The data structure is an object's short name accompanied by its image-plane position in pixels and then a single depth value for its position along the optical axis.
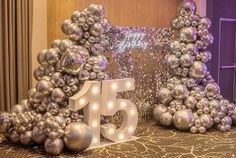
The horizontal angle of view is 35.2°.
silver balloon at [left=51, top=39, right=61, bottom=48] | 3.67
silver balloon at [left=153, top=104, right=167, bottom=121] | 4.39
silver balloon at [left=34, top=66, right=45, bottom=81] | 3.70
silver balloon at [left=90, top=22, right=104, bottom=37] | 3.68
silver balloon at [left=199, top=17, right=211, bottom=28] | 4.44
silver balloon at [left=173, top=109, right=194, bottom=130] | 4.14
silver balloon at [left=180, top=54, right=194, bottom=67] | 4.32
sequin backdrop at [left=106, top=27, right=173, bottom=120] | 4.29
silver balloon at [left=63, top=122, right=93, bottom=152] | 3.26
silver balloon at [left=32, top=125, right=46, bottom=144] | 3.35
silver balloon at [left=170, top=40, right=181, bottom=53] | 4.43
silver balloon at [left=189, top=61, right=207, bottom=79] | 4.34
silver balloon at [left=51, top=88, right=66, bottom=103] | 3.46
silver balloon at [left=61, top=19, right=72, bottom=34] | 3.70
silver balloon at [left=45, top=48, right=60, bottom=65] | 3.56
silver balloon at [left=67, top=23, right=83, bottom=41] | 3.64
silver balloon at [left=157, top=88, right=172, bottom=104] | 4.40
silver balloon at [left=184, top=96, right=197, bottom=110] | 4.27
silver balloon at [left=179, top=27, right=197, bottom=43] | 4.38
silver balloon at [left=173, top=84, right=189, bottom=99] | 4.32
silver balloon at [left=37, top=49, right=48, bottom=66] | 3.66
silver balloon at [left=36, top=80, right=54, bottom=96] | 3.48
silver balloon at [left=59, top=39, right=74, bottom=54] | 3.57
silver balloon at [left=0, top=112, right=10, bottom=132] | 3.54
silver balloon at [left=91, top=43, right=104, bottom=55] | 3.74
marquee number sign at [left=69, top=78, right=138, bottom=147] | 3.48
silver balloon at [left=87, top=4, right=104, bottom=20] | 3.68
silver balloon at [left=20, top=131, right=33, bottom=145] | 3.43
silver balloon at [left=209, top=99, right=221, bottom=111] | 4.25
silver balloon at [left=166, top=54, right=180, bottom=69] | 4.41
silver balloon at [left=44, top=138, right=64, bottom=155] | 3.24
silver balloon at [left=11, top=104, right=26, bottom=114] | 3.61
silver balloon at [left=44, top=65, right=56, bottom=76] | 3.61
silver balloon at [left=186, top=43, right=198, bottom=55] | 4.38
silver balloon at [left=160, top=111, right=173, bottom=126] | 4.29
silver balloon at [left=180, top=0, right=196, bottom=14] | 4.46
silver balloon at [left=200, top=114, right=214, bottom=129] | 4.18
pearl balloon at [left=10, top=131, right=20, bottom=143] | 3.50
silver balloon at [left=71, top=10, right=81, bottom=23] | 3.67
